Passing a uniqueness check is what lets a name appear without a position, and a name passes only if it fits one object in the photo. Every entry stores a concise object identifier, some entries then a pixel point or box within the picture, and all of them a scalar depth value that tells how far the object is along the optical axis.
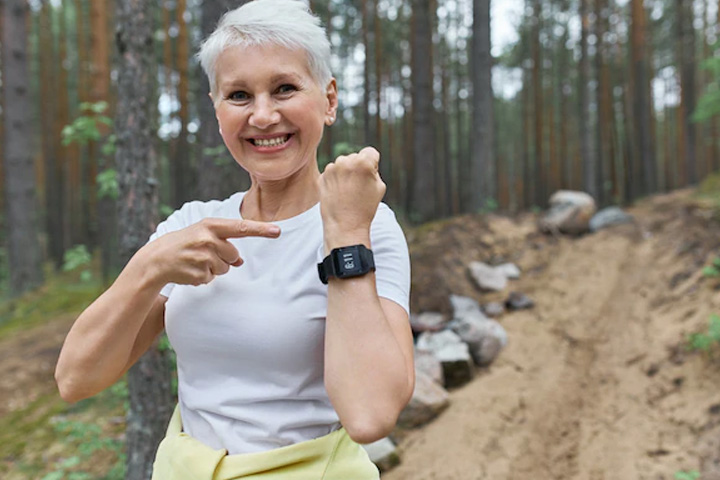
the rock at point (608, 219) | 9.54
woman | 1.16
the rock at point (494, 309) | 6.99
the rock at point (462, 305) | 6.71
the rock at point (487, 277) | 7.69
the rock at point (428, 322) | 6.27
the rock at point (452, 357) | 5.54
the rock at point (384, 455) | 4.39
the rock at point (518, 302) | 7.19
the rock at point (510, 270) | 8.12
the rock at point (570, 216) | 9.59
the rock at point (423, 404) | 4.89
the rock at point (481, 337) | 5.94
